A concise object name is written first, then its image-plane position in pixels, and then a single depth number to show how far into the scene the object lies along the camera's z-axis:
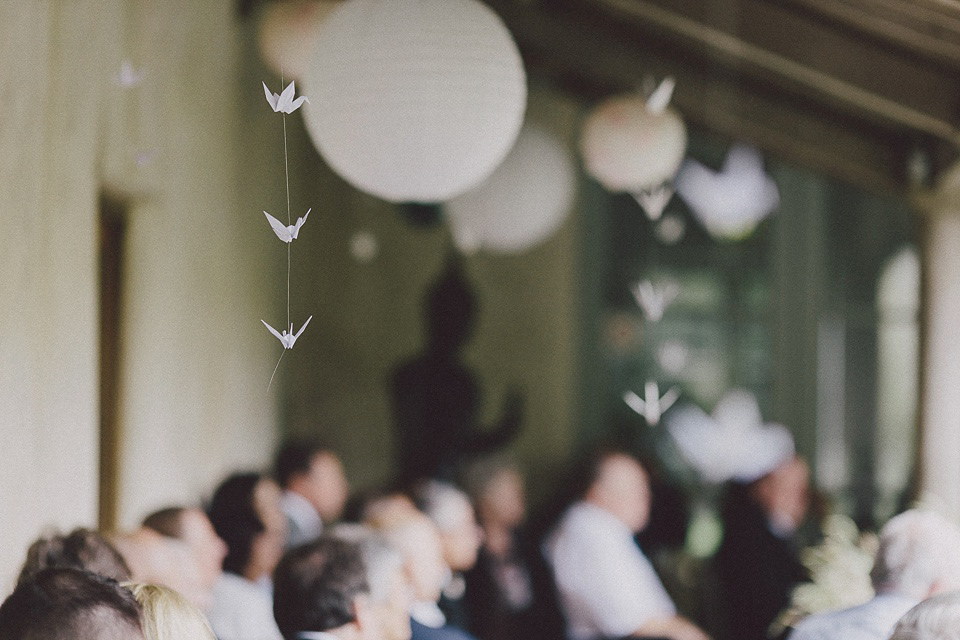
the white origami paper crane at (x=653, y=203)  4.91
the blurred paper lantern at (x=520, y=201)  12.51
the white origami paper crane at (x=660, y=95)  4.73
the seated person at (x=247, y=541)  5.38
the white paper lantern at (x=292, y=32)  6.83
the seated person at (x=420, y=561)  5.17
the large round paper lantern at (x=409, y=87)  4.26
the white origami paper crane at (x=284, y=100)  3.28
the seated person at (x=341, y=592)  4.02
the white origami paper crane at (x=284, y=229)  3.30
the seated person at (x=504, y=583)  7.80
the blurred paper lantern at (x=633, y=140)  7.95
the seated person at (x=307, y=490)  7.48
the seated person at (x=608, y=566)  6.99
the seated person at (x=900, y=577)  4.18
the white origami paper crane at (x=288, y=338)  3.32
